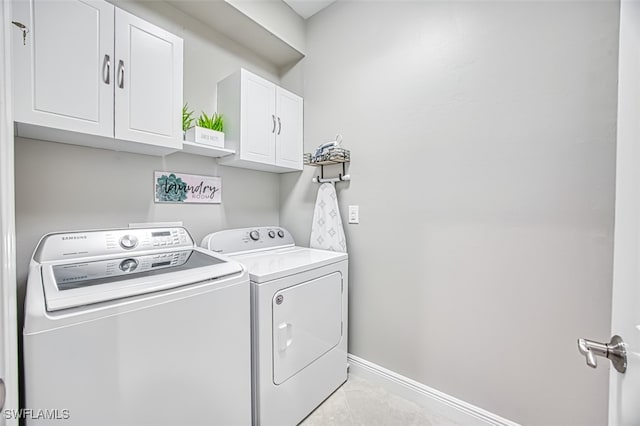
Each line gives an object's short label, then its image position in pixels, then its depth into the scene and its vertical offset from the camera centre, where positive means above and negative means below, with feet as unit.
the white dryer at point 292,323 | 4.39 -2.15
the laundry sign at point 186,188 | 5.62 +0.43
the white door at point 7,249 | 1.86 -0.33
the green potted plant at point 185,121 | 5.54 +1.81
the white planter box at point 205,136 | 5.41 +1.47
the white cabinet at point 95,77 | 3.51 +1.94
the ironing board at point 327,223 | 6.56 -0.39
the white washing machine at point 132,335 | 2.50 -1.43
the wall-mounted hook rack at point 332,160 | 6.42 +1.22
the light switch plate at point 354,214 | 6.54 -0.14
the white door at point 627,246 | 1.67 -0.24
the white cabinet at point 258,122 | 6.04 +2.09
